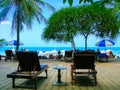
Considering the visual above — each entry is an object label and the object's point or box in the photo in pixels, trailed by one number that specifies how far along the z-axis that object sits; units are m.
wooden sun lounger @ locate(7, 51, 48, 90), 3.25
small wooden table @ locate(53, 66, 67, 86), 3.38
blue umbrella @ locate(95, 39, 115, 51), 8.77
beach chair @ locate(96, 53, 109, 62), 8.03
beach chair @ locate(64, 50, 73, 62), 7.98
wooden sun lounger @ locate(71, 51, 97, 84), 3.47
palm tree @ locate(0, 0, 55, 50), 8.74
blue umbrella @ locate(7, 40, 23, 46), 10.48
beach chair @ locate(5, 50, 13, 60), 8.59
